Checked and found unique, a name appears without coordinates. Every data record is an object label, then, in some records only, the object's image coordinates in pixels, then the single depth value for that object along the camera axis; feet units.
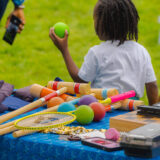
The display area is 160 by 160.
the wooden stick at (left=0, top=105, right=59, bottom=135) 10.51
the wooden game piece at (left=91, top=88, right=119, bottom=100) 13.85
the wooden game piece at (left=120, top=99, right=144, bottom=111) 13.46
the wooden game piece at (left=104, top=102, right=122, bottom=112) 13.17
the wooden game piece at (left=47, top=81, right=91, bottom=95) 13.92
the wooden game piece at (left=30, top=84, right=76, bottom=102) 13.99
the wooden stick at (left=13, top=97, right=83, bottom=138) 10.26
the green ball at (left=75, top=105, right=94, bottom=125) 11.50
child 15.50
